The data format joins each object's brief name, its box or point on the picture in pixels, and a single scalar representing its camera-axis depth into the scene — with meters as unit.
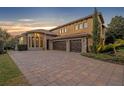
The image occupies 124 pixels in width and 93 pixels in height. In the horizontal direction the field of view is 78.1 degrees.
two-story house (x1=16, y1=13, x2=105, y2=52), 6.79
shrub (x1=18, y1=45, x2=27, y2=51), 8.87
